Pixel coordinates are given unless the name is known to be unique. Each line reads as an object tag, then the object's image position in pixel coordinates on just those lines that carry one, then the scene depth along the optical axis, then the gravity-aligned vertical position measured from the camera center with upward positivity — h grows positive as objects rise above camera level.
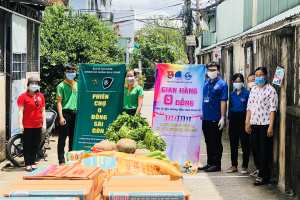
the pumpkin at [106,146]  5.27 -0.78
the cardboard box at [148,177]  3.18 -0.74
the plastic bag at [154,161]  4.48 -0.86
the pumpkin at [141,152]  5.18 -0.85
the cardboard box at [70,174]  3.01 -0.68
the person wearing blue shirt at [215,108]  7.52 -0.38
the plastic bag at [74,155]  4.93 -0.85
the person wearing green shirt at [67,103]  7.54 -0.28
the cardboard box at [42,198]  2.57 -0.73
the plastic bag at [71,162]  4.37 -0.84
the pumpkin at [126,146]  5.11 -0.76
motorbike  7.73 -1.17
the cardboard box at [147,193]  2.72 -0.75
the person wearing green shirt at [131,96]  7.54 -0.14
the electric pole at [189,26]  25.94 +4.32
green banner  7.34 -0.25
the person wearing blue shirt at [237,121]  7.43 -0.62
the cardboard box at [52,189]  2.69 -0.71
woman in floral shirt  6.39 -0.48
